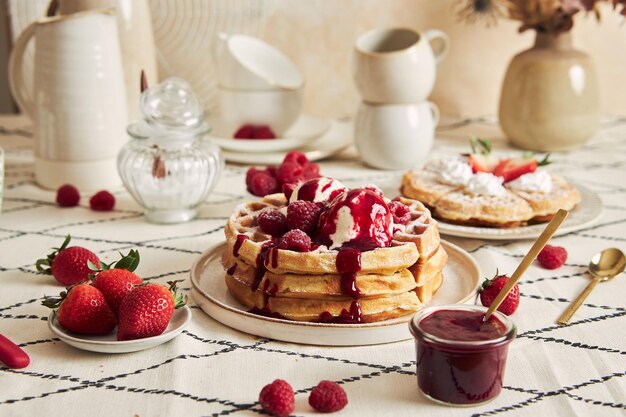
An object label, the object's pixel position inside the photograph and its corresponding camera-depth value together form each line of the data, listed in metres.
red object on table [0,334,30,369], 0.90
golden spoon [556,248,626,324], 1.06
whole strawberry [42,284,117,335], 0.92
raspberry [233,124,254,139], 1.45
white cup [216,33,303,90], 1.44
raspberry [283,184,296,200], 1.04
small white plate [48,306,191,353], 0.91
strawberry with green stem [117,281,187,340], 0.91
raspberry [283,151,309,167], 1.22
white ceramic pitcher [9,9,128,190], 1.28
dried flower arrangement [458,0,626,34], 1.38
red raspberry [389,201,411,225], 1.01
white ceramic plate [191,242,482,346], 0.93
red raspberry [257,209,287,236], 0.99
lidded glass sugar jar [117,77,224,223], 1.17
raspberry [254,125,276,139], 1.44
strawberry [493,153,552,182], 1.21
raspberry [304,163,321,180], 1.19
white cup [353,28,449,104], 1.33
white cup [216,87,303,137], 1.44
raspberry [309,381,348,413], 0.85
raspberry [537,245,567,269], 1.09
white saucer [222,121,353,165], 1.41
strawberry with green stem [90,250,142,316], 0.94
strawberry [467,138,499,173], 1.22
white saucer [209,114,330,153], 1.42
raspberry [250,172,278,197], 1.20
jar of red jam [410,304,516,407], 0.85
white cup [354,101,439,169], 1.37
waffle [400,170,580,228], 1.14
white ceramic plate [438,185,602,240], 1.12
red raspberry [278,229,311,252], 0.94
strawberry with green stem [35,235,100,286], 1.03
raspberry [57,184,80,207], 1.26
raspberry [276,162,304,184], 1.19
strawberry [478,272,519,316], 0.98
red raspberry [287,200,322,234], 0.97
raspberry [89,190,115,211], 1.25
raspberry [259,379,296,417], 0.84
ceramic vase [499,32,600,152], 1.44
